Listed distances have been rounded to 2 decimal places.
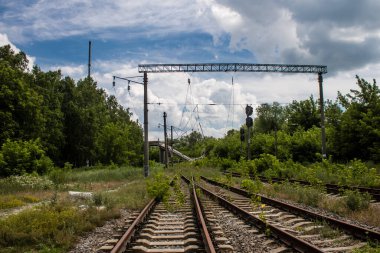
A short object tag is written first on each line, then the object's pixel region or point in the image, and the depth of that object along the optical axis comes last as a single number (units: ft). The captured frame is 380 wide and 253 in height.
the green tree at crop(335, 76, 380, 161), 101.45
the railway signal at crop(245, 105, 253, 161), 106.42
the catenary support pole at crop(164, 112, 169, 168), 197.41
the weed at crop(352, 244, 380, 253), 21.63
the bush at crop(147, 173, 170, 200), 54.67
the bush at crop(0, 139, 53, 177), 92.38
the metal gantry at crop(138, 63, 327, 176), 108.37
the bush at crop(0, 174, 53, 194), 72.59
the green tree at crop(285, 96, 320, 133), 208.75
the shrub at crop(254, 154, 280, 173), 122.93
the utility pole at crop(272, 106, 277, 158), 316.85
